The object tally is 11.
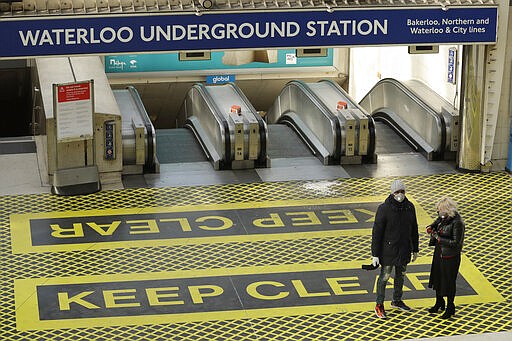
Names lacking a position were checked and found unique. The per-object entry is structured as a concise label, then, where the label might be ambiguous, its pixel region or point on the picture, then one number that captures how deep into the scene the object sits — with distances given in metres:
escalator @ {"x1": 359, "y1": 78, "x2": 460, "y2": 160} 16.59
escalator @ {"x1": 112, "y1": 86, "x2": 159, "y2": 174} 15.60
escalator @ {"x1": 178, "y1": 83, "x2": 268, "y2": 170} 15.95
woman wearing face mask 10.54
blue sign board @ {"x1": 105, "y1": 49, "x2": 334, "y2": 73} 22.97
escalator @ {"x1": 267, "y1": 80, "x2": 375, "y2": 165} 16.25
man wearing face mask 10.56
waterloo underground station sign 13.16
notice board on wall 14.27
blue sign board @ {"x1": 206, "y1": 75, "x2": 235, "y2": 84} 23.56
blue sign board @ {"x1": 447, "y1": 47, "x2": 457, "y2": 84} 16.86
